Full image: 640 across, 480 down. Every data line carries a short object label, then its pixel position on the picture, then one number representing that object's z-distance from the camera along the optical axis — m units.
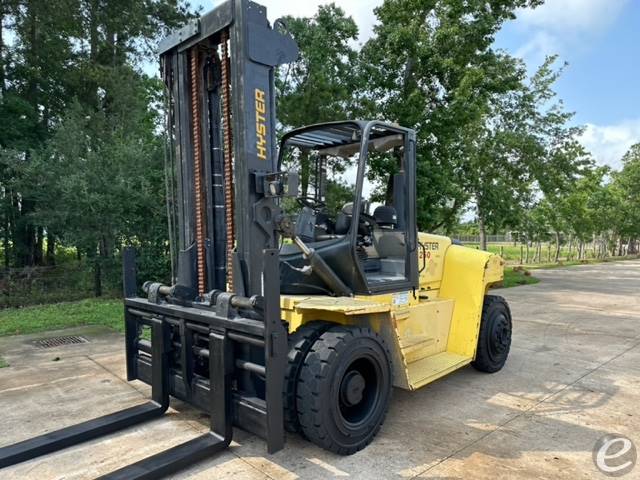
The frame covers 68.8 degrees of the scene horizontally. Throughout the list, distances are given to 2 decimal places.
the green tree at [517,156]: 15.65
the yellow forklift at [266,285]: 3.17
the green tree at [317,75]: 10.98
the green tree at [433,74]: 11.60
